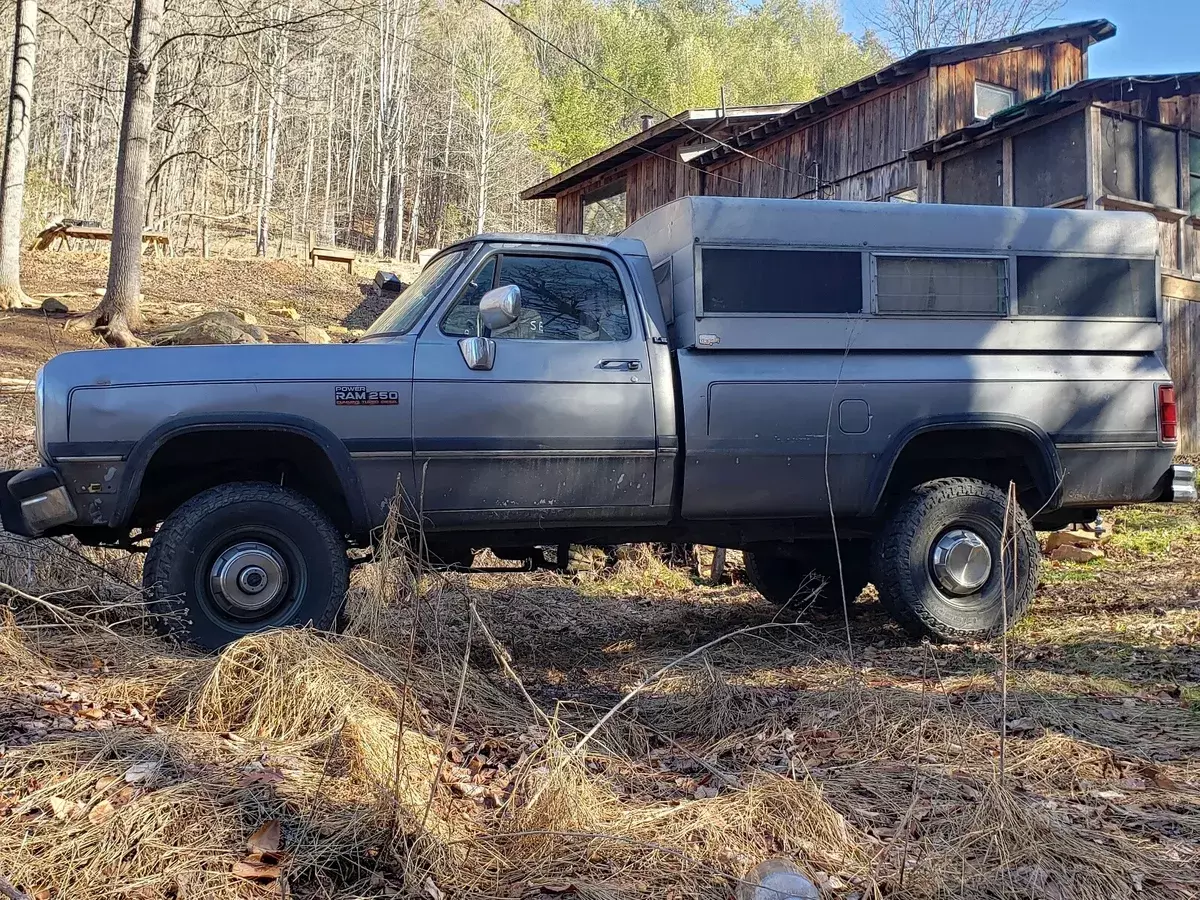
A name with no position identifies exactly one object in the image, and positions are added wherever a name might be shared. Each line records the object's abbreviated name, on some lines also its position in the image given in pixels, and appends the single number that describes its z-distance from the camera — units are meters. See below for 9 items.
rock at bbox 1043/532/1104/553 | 8.24
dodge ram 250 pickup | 4.40
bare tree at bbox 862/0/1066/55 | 30.62
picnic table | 22.38
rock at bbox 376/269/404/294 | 26.53
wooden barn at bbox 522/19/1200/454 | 11.93
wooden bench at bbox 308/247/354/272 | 27.80
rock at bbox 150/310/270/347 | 13.16
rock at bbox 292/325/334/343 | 15.10
